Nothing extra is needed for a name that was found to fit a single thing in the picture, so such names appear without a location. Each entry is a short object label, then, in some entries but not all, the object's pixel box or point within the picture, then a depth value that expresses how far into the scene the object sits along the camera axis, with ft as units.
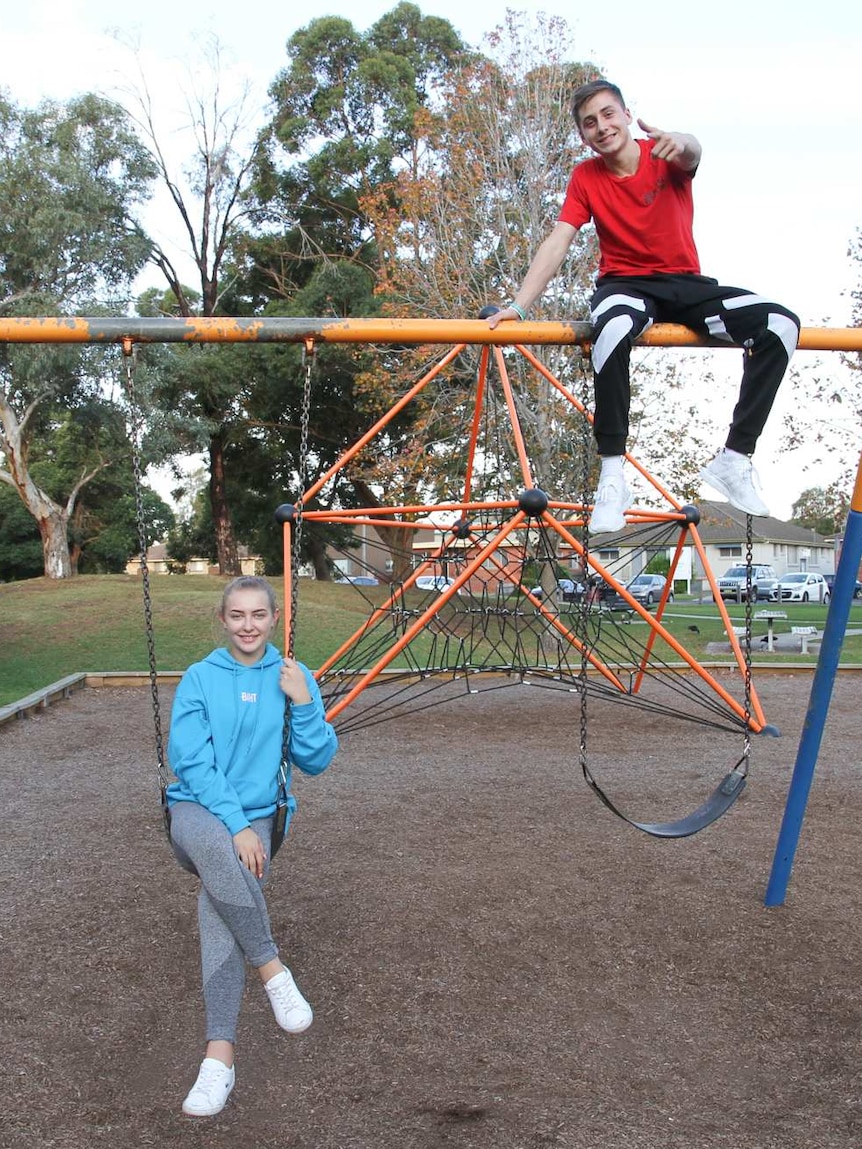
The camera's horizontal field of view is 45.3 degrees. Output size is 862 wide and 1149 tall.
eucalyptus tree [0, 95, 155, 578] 59.11
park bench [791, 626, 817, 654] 45.18
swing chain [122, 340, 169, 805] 9.40
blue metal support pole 11.59
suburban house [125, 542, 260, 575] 114.46
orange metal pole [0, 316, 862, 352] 10.69
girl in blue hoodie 7.68
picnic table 44.40
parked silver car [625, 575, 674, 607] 103.10
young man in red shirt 10.75
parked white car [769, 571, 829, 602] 105.09
